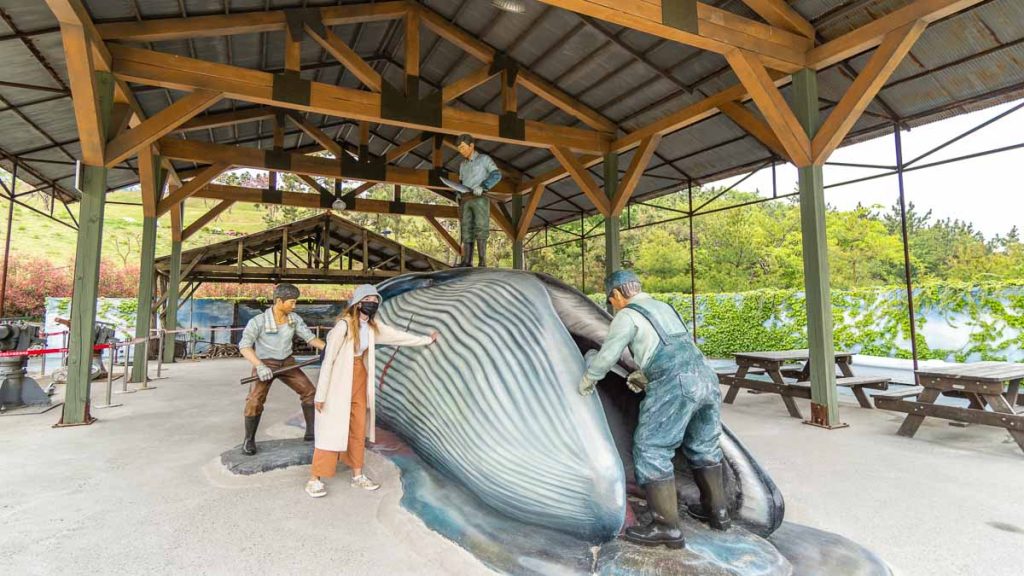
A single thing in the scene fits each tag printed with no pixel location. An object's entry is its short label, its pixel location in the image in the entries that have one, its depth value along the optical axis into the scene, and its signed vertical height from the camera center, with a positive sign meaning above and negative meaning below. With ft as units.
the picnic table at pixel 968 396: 13.37 -2.53
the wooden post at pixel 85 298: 16.16 +0.39
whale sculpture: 7.32 -1.79
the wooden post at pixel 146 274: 25.90 +2.05
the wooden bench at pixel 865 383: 18.56 -2.62
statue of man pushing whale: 7.30 -1.46
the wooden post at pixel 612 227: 27.30 +4.88
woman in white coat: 9.98 -1.60
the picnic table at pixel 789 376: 18.37 -2.58
